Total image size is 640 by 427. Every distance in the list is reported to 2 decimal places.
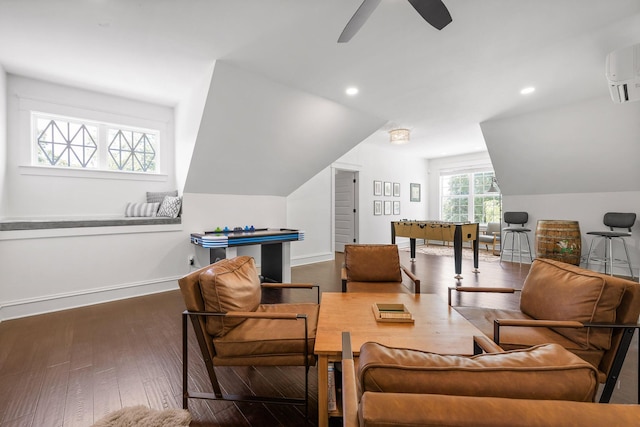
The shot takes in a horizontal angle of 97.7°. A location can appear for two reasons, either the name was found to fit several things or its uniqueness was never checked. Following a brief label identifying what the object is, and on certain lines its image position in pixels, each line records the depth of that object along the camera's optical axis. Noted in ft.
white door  22.61
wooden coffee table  4.39
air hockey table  11.85
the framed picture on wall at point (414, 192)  27.17
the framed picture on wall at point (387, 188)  24.52
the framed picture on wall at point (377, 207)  23.67
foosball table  14.74
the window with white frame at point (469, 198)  25.02
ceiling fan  5.67
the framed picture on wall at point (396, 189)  25.42
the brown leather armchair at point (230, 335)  5.22
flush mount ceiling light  16.95
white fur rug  4.87
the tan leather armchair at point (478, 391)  1.83
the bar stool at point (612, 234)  14.16
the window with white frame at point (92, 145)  11.70
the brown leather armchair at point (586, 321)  4.76
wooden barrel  15.33
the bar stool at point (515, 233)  18.52
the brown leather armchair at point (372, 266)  9.09
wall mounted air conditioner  8.11
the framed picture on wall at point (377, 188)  23.62
